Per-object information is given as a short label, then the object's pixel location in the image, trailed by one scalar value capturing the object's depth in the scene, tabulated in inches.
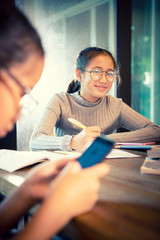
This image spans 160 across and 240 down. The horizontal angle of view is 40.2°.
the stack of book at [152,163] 26.6
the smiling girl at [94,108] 53.7
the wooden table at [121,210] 14.3
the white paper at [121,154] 35.5
